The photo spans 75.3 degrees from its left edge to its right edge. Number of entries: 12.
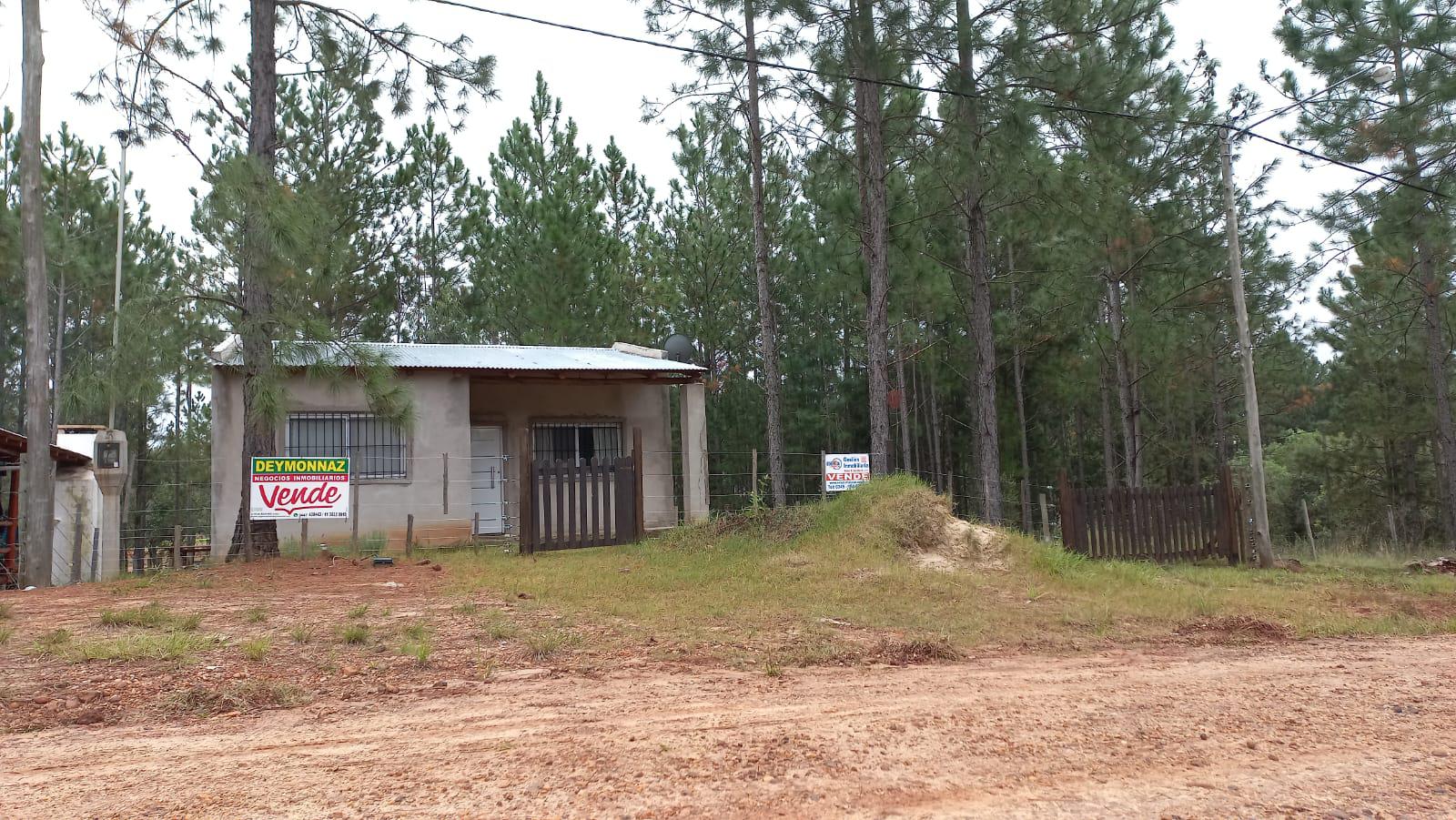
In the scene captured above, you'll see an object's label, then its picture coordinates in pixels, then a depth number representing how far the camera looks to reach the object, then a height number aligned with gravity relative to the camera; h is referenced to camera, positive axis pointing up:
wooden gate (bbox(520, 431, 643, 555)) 12.70 -0.23
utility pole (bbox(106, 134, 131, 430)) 21.59 +6.82
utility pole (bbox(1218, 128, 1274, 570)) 14.27 +1.17
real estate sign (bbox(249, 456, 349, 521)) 11.87 +0.09
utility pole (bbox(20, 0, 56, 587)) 10.66 +2.00
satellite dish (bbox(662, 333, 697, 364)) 19.41 +2.75
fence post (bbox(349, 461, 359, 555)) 12.66 -0.26
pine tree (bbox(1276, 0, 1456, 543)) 14.70 +5.77
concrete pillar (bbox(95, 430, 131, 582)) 14.22 +0.07
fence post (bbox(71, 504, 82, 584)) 11.92 -0.67
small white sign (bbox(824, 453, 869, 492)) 13.71 +0.08
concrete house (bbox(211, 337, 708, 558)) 14.79 +1.04
